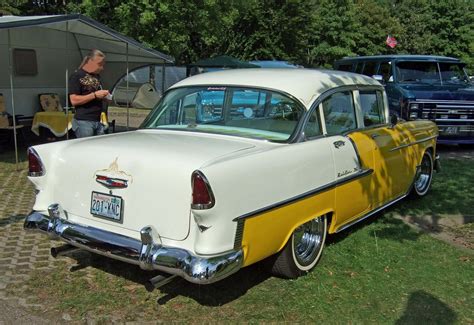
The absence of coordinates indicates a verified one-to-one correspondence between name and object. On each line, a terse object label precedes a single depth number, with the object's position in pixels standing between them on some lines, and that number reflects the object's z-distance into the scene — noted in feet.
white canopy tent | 36.45
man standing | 20.18
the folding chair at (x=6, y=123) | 32.50
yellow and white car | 10.75
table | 33.40
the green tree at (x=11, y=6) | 70.59
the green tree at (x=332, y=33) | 122.31
